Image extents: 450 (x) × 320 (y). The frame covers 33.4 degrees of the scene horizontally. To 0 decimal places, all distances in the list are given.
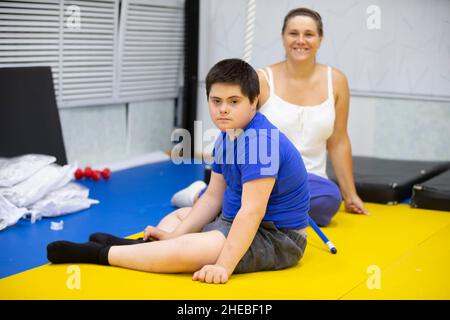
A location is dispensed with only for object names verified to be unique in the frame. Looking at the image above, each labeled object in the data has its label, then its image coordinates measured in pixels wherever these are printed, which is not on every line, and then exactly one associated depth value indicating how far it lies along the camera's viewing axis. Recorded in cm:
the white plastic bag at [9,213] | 334
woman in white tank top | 325
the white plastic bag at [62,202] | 352
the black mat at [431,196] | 375
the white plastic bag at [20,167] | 354
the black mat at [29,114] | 400
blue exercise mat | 295
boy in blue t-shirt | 240
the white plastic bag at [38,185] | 349
